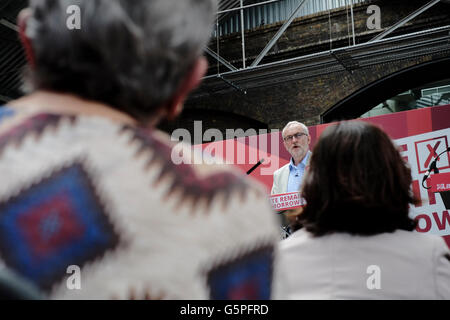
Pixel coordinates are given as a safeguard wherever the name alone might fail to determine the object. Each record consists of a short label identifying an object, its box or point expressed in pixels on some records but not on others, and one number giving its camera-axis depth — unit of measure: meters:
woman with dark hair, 1.28
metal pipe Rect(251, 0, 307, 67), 8.11
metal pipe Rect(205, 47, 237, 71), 8.53
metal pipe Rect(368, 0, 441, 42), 7.34
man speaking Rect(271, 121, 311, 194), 4.77
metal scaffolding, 7.26
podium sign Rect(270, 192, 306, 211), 4.29
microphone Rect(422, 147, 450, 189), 5.45
